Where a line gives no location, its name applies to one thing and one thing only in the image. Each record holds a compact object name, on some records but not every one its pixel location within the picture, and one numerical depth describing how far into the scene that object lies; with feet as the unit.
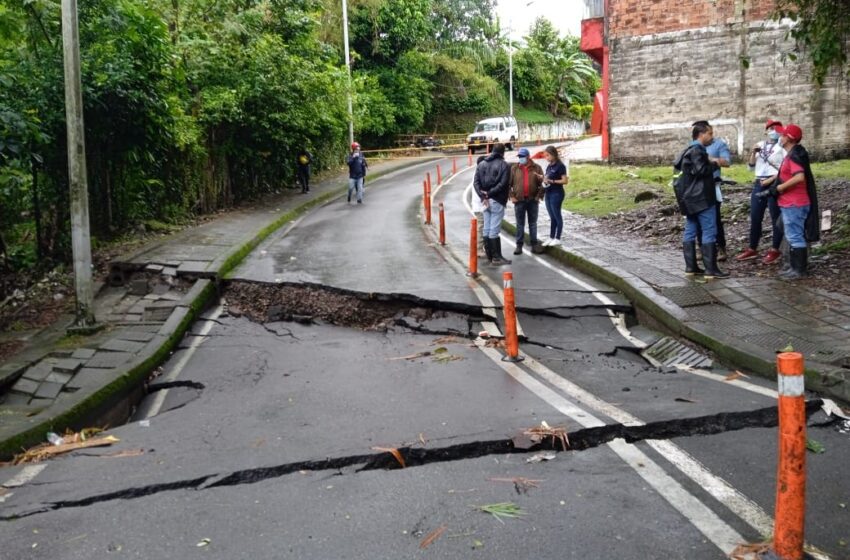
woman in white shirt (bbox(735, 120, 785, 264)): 30.66
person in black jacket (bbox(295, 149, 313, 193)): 77.30
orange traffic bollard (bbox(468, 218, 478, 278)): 34.14
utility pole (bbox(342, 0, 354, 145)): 97.47
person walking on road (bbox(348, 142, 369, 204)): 70.69
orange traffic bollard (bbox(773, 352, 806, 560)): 9.76
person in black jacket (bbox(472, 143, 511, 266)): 36.19
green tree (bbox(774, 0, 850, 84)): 31.58
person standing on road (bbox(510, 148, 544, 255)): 38.65
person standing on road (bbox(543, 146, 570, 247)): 40.09
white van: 136.56
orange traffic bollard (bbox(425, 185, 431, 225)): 55.95
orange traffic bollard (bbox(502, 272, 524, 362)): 22.16
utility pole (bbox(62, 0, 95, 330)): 24.72
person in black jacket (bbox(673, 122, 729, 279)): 28.60
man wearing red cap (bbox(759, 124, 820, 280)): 26.84
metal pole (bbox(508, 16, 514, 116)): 169.75
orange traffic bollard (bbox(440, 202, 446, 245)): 45.47
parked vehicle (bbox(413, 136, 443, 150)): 155.82
